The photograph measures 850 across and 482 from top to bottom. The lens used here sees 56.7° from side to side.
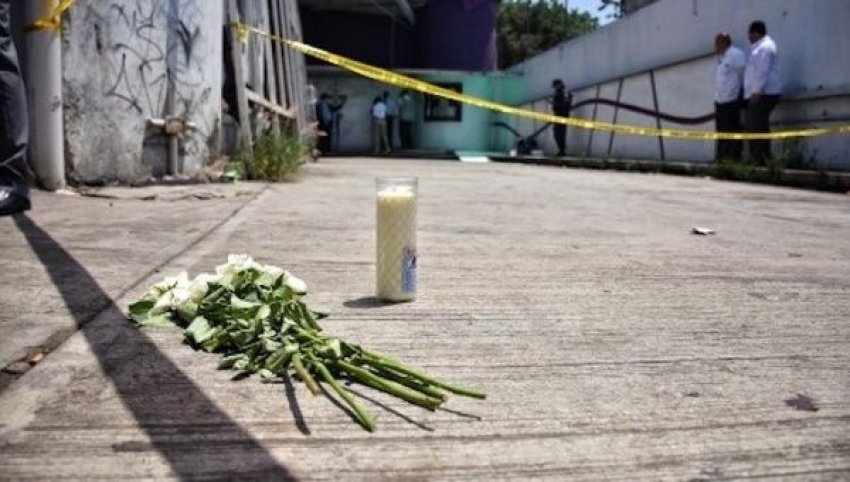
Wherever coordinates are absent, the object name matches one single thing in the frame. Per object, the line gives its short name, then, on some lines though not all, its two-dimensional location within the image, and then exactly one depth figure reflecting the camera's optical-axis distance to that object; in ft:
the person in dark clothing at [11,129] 13.75
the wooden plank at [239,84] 29.01
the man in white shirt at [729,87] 35.06
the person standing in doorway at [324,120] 73.00
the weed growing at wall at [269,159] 26.48
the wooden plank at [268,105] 31.51
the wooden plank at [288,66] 43.52
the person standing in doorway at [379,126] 77.71
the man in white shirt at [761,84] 32.19
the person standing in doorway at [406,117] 85.40
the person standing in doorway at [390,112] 81.30
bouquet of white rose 5.82
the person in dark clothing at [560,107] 60.44
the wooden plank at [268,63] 37.09
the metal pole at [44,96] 17.11
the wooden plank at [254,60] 32.34
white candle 8.64
